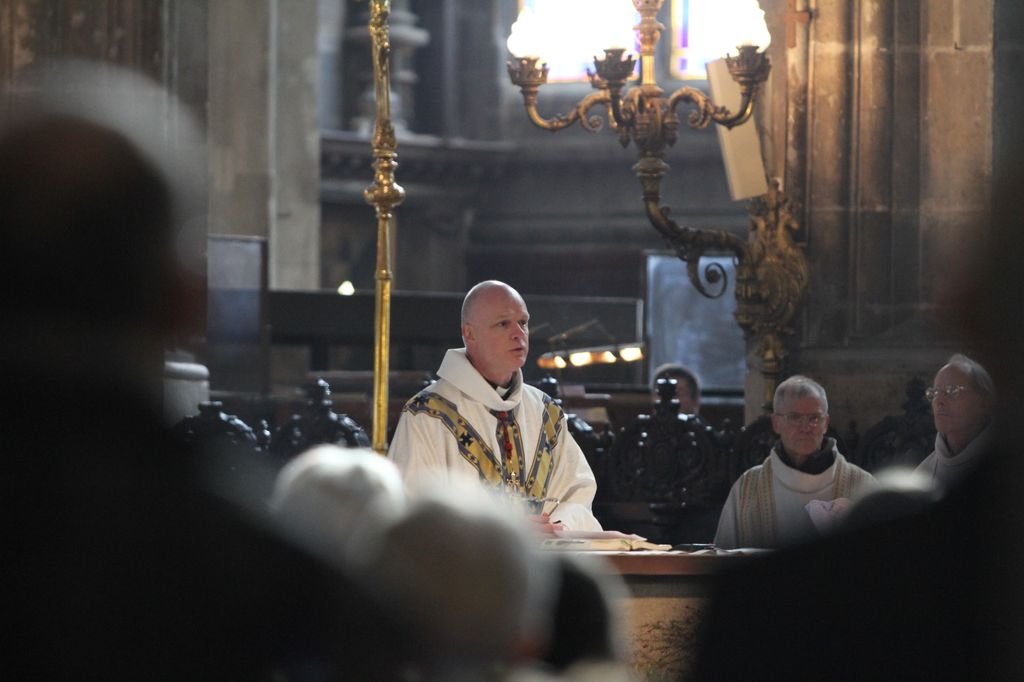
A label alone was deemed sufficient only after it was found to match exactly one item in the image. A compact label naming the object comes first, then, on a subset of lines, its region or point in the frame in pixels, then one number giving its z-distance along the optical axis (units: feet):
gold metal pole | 53.82
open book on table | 39.80
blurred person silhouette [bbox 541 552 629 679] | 16.74
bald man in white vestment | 46.10
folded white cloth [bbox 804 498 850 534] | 43.51
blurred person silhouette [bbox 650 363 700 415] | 72.31
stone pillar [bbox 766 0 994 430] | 65.50
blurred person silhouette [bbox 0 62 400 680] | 16.67
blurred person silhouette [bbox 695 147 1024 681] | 16.73
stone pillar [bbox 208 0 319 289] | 109.40
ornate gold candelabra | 61.16
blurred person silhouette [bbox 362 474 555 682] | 14.73
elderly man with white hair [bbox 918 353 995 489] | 43.79
